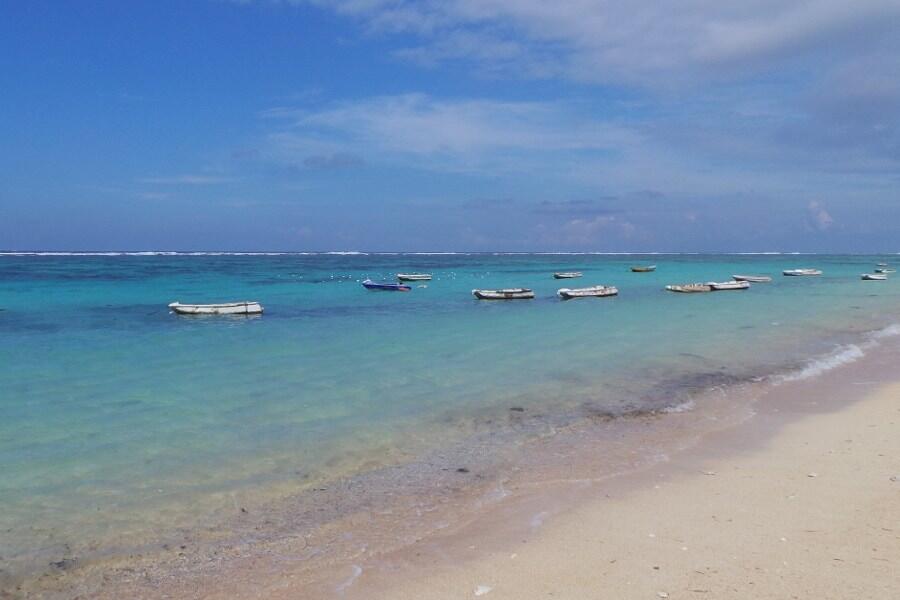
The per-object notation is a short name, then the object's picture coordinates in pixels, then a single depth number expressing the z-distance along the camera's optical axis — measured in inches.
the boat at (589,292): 1517.0
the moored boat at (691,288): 1674.5
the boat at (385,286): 1691.7
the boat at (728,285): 1730.4
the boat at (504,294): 1453.0
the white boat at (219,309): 1085.8
